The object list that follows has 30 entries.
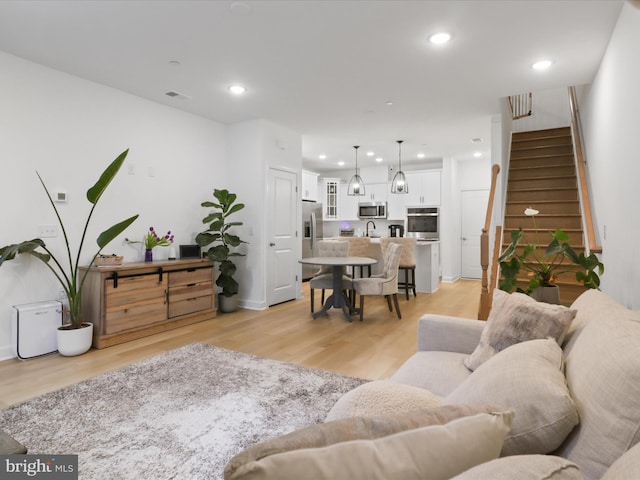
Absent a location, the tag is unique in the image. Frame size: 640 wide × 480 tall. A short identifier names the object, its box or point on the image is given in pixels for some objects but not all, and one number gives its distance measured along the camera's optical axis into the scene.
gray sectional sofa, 0.56
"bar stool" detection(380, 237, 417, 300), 6.16
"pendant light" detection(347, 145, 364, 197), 7.42
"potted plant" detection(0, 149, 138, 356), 3.34
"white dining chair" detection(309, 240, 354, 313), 5.43
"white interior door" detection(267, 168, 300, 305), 5.54
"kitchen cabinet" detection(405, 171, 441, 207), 8.43
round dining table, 4.82
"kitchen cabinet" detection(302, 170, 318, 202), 8.28
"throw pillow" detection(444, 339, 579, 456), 0.80
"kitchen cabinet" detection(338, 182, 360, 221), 9.39
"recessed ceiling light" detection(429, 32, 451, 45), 3.03
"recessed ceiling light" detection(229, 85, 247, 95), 4.14
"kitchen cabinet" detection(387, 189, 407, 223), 8.91
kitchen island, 6.77
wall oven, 8.45
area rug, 1.87
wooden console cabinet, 3.69
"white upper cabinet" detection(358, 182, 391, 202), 9.11
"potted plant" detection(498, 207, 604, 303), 2.40
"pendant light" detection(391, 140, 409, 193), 6.66
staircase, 4.75
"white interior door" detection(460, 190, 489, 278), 8.45
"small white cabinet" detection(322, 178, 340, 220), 9.48
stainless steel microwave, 9.05
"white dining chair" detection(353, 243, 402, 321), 4.71
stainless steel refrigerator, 7.39
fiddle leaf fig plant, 4.88
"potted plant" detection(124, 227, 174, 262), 4.46
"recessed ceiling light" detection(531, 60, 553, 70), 3.59
